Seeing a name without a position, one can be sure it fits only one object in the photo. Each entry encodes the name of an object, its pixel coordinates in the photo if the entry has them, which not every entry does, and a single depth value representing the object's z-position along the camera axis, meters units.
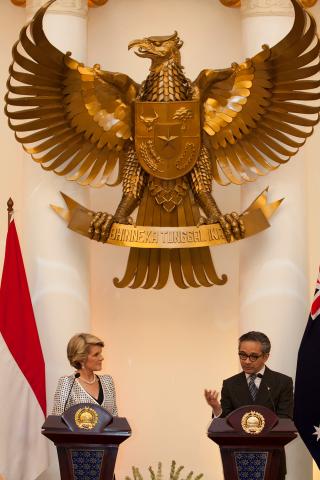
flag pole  13.35
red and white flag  13.19
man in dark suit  11.47
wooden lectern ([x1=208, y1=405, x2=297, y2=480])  10.67
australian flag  12.91
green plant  12.66
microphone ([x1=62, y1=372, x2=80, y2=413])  11.50
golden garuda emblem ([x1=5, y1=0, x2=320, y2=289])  13.48
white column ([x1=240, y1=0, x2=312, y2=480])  13.55
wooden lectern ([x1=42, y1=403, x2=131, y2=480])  10.63
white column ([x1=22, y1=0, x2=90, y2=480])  13.61
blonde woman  11.42
